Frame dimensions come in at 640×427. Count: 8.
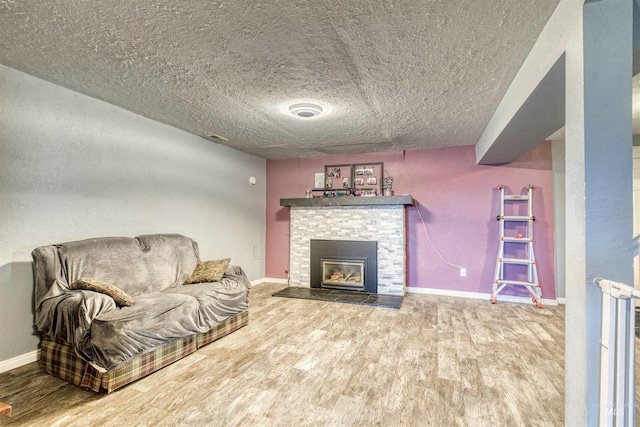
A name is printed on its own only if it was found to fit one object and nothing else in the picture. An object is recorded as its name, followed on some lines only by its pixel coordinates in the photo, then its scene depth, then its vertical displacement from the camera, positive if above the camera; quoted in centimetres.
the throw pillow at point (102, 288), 217 -57
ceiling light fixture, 286 +106
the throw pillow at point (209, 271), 314 -63
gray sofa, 193 -75
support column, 118 +20
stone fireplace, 448 -26
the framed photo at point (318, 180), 522 +63
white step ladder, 394 -47
